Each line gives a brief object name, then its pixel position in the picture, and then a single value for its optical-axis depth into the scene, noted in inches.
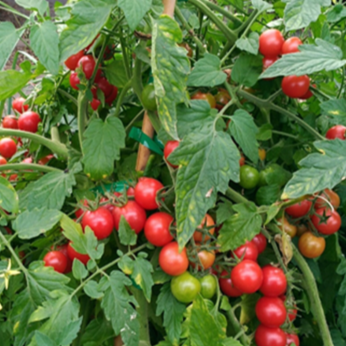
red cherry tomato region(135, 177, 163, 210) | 21.8
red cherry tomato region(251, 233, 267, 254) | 23.9
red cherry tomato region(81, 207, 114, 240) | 21.3
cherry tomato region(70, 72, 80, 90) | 27.4
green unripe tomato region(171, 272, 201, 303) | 20.2
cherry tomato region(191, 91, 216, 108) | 25.0
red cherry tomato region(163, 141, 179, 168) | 21.4
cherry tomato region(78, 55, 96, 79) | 25.7
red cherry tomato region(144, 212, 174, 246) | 20.9
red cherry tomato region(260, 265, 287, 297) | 21.3
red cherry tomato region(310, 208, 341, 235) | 23.5
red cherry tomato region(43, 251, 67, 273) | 22.0
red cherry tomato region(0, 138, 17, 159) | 34.4
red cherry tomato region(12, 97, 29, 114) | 36.9
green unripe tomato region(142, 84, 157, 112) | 22.5
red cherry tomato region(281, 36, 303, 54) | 23.3
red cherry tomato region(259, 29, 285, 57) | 24.0
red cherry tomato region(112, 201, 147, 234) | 21.8
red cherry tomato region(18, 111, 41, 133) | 32.6
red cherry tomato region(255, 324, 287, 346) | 21.2
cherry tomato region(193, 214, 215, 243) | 21.6
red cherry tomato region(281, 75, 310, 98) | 23.7
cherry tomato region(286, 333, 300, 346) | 22.4
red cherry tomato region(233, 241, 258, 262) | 22.2
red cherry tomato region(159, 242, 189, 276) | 20.2
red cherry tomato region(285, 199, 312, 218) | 23.9
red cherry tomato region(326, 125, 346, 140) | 24.2
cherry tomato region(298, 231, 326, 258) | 23.8
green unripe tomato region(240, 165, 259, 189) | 24.1
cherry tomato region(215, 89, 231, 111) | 27.1
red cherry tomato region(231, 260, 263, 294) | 20.6
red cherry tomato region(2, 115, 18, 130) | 35.5
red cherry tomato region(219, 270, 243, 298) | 22.8
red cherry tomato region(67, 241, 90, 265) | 21.9
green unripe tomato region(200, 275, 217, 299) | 20.9
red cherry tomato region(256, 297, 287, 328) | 21.1
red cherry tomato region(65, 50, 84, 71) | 26.6
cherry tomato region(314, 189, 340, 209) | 23.8
